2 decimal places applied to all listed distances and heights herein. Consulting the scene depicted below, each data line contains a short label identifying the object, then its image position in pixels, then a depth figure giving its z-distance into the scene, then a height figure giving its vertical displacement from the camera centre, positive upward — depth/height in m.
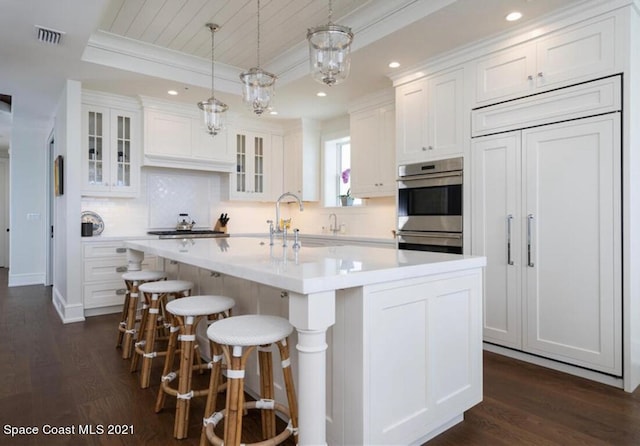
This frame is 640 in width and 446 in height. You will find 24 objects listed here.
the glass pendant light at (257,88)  2.88 +1.00
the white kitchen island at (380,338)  1.44 -0.51
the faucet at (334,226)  5.65 -0.08
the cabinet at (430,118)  3.41 +0.96
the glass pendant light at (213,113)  3.41 +0.95
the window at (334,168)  5.87 +0.80
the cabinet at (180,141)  4.89 +1.06
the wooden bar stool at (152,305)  2.50 -0.56
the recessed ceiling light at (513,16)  2.77 +1.48
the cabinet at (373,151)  4.46 +0.84
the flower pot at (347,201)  5.54 +0.28
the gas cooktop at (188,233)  4.90 -0.17
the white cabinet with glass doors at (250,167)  5.81 +0.82
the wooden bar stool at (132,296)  3.02 -0.60
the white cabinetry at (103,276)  4.34 -0.63
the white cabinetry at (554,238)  2.52 -0.12
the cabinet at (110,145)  4.60 +0.92
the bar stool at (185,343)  1.93 -0.65
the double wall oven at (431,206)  3.43 +0.14
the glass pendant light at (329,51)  2.24 +1.00
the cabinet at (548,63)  2.54 +1.14
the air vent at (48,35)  3.08 +1.50
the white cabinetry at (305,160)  5.85 +0.92
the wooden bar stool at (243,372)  1.55 -0.67
